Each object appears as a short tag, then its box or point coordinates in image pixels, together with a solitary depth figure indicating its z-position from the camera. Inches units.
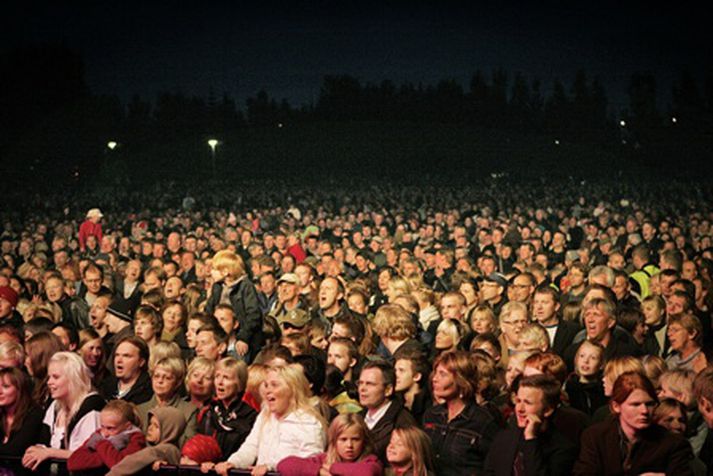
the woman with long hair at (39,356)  296.6
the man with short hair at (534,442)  208.5
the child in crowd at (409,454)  215.5
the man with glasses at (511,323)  332.2
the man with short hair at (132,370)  287.9
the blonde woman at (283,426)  235.8
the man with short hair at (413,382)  272.2
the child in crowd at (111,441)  228.7
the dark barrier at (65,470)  226.2
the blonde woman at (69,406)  249.3
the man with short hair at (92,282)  465.7
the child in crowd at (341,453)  217.8
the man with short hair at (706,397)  207.2
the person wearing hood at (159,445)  222.7
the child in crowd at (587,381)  266.8
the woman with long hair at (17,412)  248.7
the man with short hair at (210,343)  319.0
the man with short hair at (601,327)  315.6
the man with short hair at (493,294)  454.0
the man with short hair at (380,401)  241.6
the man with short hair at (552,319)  342.6
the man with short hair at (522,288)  427.3
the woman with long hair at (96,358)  311.0
